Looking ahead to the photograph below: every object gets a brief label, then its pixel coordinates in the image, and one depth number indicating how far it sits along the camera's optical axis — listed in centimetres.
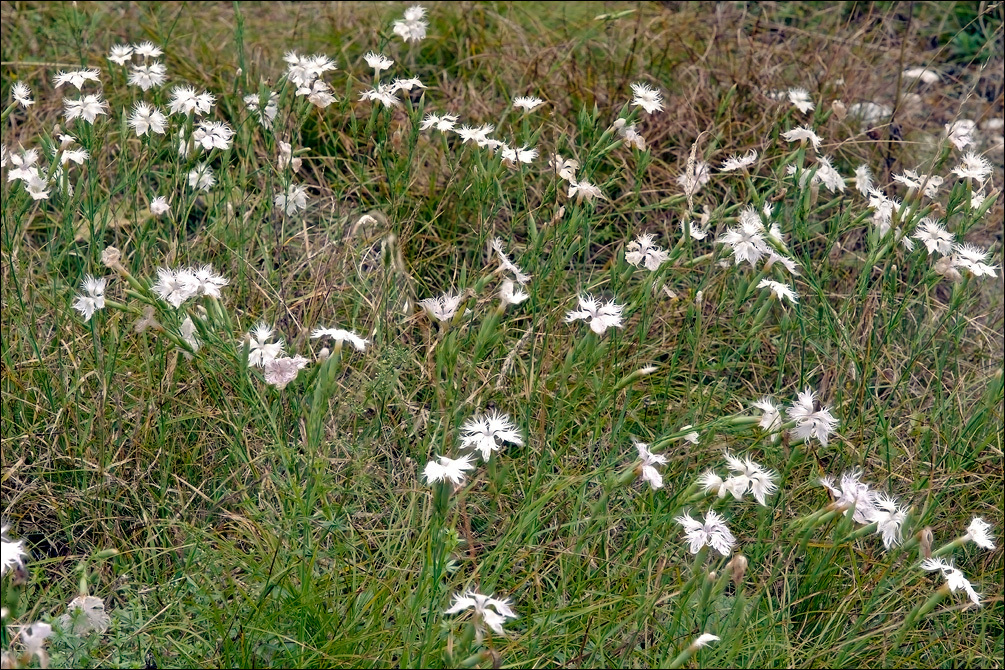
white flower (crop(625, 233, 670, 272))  216
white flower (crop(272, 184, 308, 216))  254
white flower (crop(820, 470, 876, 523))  177
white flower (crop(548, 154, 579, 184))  235
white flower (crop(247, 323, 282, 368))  176
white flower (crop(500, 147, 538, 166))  234
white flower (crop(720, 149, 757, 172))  244
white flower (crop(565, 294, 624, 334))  192
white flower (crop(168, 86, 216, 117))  232
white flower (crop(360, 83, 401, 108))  247
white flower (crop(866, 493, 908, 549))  176
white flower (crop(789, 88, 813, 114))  287
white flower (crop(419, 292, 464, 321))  177
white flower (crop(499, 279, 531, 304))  182
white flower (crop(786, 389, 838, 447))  187
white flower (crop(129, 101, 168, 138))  239
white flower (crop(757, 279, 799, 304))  202
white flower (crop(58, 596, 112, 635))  160
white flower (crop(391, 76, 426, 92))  241
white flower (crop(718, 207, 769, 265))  210
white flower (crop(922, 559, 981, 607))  170
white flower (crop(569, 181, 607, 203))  223
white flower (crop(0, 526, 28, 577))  140
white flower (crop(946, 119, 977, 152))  241
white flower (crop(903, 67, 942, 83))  363
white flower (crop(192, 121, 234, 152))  234
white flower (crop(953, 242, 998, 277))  219
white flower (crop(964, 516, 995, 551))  184
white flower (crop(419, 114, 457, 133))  247
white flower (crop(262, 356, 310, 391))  171
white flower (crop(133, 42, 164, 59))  254
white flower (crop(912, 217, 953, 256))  232
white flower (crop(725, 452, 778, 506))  179
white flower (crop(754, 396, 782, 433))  190
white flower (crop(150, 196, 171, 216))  223
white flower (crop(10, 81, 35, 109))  241
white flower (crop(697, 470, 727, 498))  179
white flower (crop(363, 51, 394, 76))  260
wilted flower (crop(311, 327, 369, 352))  169
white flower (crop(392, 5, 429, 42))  270
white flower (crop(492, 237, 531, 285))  200
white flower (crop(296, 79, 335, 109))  240
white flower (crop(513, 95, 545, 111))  248
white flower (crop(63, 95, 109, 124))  229
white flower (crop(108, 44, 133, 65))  252
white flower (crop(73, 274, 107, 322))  186
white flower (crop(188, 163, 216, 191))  238
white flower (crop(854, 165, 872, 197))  274
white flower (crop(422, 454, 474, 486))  154
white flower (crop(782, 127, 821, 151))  248
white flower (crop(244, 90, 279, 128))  253
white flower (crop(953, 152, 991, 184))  235
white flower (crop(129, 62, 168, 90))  251
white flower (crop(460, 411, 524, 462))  167
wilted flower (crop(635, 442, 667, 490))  174
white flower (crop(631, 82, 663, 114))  244
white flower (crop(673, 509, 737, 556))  175
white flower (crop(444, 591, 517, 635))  150
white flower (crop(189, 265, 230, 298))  180
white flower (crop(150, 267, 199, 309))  179
